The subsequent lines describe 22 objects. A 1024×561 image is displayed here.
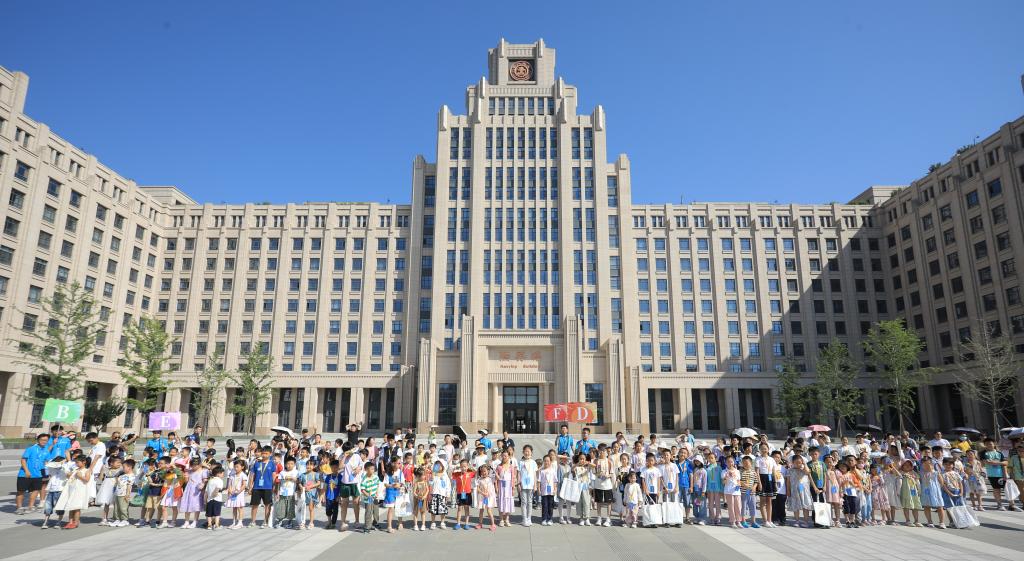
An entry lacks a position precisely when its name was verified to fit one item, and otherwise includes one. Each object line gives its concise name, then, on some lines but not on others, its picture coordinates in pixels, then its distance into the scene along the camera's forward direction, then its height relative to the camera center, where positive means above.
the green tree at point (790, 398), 60.38 -0.38
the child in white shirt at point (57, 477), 14.56 -2.20
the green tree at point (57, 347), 41.78 +3.50
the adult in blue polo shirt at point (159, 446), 17.63 -1.66
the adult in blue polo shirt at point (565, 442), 18.45 -1.57
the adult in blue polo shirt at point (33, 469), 15.88 -2.13
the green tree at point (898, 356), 50.31 +3.40
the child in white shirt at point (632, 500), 15.09 -2.75
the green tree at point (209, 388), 58.95 +0.43
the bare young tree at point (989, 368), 46.09 +2.32
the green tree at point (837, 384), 54.81 +1.07
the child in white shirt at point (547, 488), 15.32 -2.49
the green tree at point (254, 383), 57.08 +1.02
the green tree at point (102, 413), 44.88 -1.66
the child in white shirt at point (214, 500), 14.33 -2.67
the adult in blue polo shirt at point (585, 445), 18.58 -1.67
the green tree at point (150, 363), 44.76 +2.28
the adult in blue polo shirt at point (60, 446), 16.12 -1.53
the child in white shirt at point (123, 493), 14.45 -2.53
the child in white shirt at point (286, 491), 14.72 -2.49
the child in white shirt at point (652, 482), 15.31 -2.33
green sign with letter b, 31.69 -1.08
